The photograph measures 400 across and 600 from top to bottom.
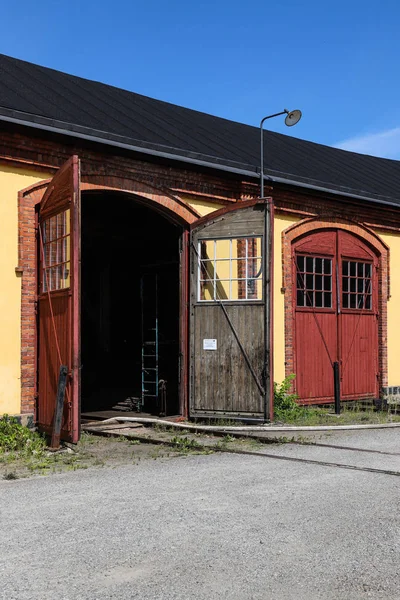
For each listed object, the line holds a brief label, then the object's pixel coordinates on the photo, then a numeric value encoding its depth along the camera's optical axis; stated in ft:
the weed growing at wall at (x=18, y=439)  29.52
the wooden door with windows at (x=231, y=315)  38.11
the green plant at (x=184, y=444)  29.94
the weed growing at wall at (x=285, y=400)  42.58
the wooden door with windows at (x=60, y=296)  29.68
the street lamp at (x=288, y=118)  42.39
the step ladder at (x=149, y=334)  45.32
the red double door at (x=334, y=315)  47.34
